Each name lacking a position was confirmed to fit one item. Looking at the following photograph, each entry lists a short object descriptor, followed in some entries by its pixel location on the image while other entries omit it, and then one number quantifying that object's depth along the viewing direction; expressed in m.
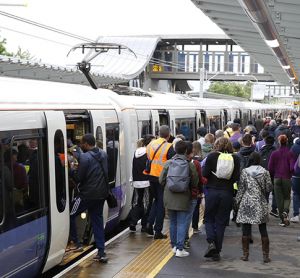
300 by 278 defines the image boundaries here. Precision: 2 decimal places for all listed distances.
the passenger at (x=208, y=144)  11.02
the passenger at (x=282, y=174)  10.74
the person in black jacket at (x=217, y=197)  8.05
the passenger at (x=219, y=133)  11.26
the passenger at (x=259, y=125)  23.64
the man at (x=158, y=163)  9.16
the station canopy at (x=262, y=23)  8.57
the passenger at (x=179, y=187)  7.96
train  6.29
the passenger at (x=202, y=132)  12.98
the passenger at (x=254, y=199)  7.89
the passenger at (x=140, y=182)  9.72
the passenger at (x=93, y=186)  7.68
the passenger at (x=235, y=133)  12.72
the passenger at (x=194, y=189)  8.11
